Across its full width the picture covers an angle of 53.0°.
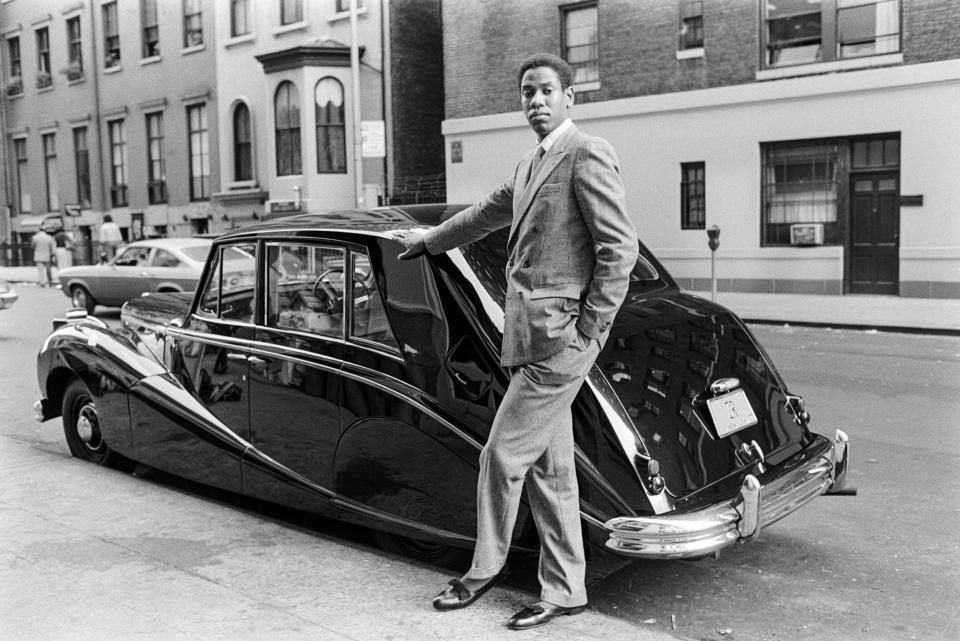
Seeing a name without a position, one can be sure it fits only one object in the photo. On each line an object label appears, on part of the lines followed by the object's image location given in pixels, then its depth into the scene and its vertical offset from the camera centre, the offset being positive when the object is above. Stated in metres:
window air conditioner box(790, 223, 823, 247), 18.77 -0.32
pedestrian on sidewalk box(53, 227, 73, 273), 28.31 -0.46
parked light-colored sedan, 15.70 -0.71
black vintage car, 3.67 -0.76
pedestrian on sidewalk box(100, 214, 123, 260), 27.89 -0.11
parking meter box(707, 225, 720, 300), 16.89 -0.31
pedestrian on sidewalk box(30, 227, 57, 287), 26.91 -0.54
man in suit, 3.43 -0.35
